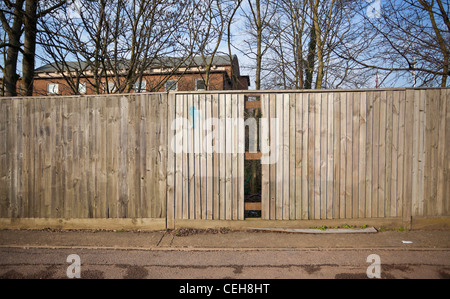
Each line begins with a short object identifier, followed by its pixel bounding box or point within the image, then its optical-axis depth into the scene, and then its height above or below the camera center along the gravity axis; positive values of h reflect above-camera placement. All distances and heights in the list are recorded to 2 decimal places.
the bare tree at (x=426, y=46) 5.59 +2.20
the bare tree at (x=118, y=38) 6.27 +2.75
